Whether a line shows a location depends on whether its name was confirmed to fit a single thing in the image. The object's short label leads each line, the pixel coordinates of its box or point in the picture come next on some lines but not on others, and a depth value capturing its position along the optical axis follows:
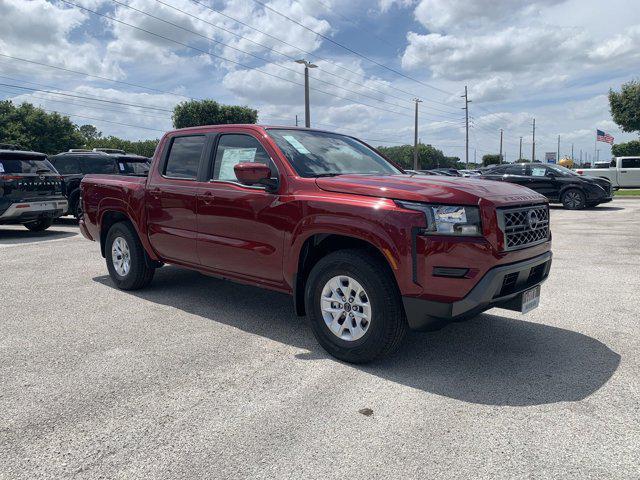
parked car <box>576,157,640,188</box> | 25.44
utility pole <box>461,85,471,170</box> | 61.72
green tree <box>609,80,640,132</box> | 32.16
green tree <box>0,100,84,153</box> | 50.19
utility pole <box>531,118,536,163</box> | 97.19
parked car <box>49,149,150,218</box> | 13.02
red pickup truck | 3.41
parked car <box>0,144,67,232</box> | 10.46
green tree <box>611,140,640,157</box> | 63.22
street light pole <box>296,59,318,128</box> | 28.16
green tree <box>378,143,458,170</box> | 114.25
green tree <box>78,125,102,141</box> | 101.19
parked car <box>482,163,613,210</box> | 16.70
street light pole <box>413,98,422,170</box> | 49.82
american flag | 41.98
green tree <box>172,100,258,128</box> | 56.72
